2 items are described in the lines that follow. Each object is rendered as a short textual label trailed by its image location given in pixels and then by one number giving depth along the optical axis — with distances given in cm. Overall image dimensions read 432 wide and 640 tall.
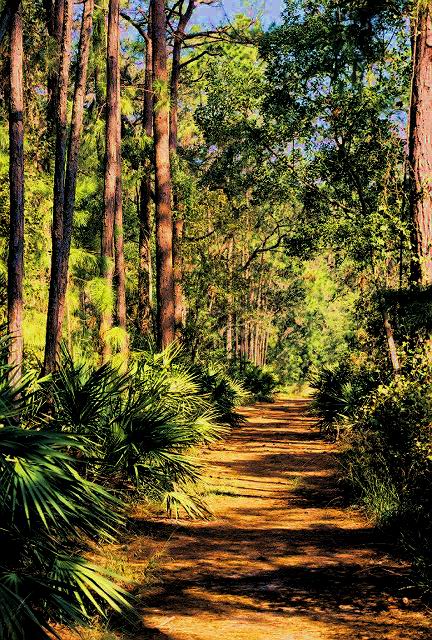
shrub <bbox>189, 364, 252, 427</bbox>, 2036
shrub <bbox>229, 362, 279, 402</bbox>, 3842
